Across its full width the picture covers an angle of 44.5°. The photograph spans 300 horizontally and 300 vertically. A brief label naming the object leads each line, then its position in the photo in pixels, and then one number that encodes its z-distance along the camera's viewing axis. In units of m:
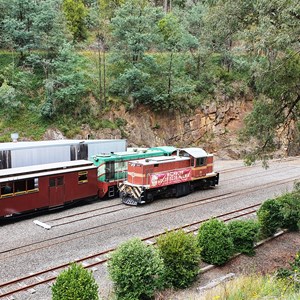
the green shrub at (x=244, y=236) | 14.66
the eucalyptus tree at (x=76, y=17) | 43.31
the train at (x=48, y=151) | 21.33
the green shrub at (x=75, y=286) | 9.41
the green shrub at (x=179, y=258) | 11.98
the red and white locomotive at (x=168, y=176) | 21.42
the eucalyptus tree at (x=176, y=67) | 35.59
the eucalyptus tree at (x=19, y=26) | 34.75
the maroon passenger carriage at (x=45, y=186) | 17.62
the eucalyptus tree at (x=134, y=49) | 34.25
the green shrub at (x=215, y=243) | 13.59
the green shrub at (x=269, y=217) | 16.42
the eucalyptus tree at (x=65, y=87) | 32.03
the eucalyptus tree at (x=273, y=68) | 12.95
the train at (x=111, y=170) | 22.34
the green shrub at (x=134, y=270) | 10.77
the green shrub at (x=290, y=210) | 16.29
